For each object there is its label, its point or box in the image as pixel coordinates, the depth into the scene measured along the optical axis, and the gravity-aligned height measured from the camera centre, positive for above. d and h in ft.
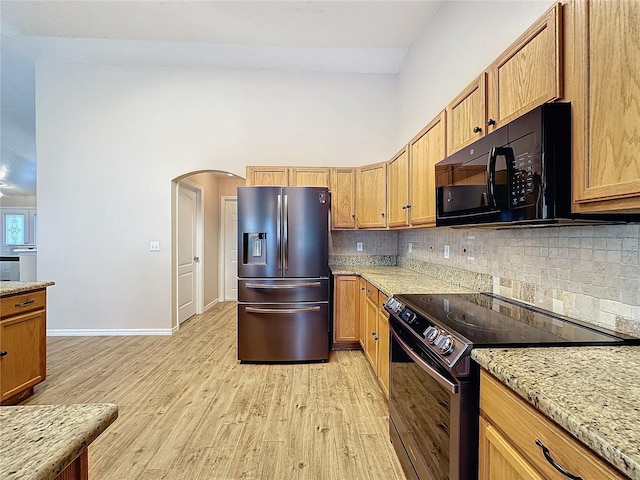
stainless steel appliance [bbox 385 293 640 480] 3.44 -1.63
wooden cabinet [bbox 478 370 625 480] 2.08 -1.66
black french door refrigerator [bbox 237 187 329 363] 10.21 -1.11
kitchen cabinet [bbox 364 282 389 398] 7.39 -2.62
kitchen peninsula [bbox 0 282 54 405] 7.14 -2.46
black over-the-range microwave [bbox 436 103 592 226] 3.35 +0.86
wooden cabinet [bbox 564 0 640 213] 2.62 +1.28
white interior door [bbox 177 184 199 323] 14.51 -0.62
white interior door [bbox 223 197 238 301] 19.77 -0.52
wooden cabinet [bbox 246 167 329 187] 12.25 +2.52
